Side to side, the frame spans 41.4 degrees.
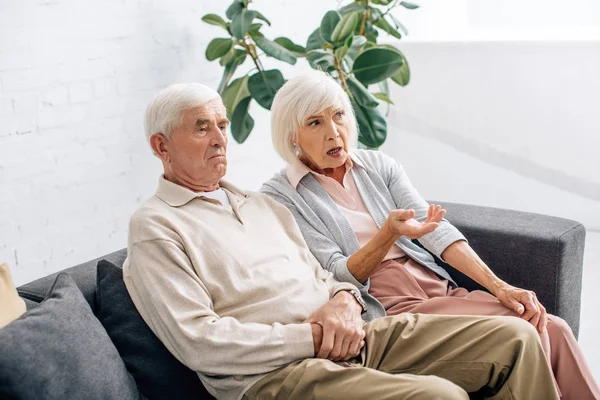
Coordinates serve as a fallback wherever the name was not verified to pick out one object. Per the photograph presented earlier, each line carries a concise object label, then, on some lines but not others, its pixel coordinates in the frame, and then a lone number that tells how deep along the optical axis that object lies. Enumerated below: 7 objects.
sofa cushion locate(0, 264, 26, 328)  1.70
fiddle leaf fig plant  3.16
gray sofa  2.41
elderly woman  2.20
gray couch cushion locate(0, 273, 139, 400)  1.52
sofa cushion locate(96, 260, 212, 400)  1.84
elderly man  1.82
